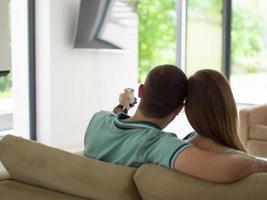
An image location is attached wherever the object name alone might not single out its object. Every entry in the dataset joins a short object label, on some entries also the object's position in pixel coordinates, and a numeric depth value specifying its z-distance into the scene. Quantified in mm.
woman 1486
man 1263
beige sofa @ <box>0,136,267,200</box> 1219
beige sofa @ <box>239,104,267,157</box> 4188
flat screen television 4648
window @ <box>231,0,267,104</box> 6457
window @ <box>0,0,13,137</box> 4082
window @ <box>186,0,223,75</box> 6809
